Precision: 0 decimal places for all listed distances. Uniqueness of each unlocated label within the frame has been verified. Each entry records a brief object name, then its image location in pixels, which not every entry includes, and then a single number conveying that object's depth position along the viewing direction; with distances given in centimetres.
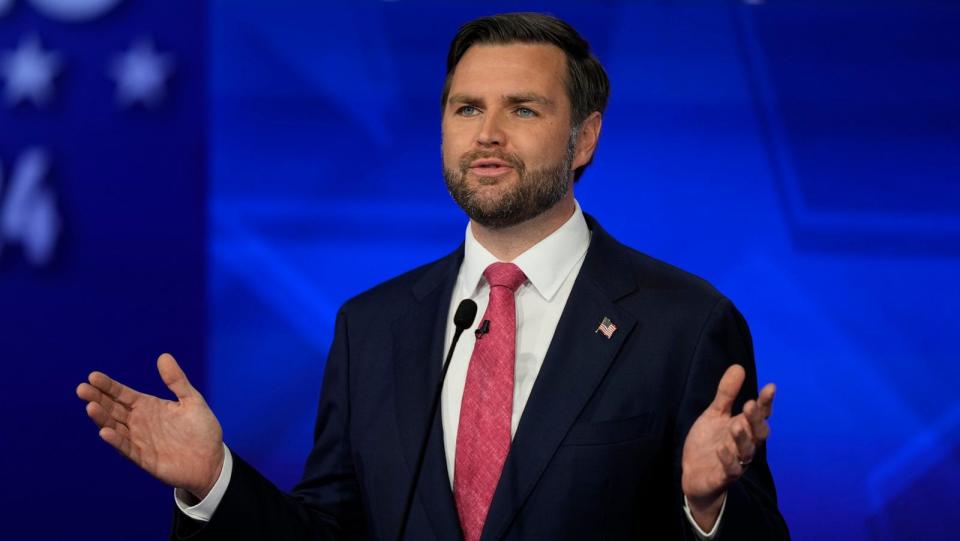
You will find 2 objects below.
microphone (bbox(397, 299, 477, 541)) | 409
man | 426
